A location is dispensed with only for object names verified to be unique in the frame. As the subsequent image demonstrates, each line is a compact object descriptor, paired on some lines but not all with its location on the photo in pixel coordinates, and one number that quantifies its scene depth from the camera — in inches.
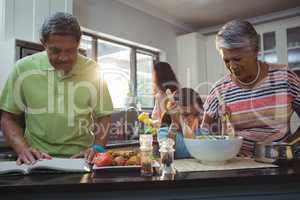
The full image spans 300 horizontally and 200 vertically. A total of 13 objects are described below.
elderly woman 43.2
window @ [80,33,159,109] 120.6
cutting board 34.0
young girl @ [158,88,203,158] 42.2
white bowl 34.5
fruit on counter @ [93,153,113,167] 32.7
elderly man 41.3
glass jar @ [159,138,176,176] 31.5
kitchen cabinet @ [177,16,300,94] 138.1
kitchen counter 27.0
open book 31.2
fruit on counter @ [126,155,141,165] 33.3
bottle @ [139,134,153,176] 30.6
